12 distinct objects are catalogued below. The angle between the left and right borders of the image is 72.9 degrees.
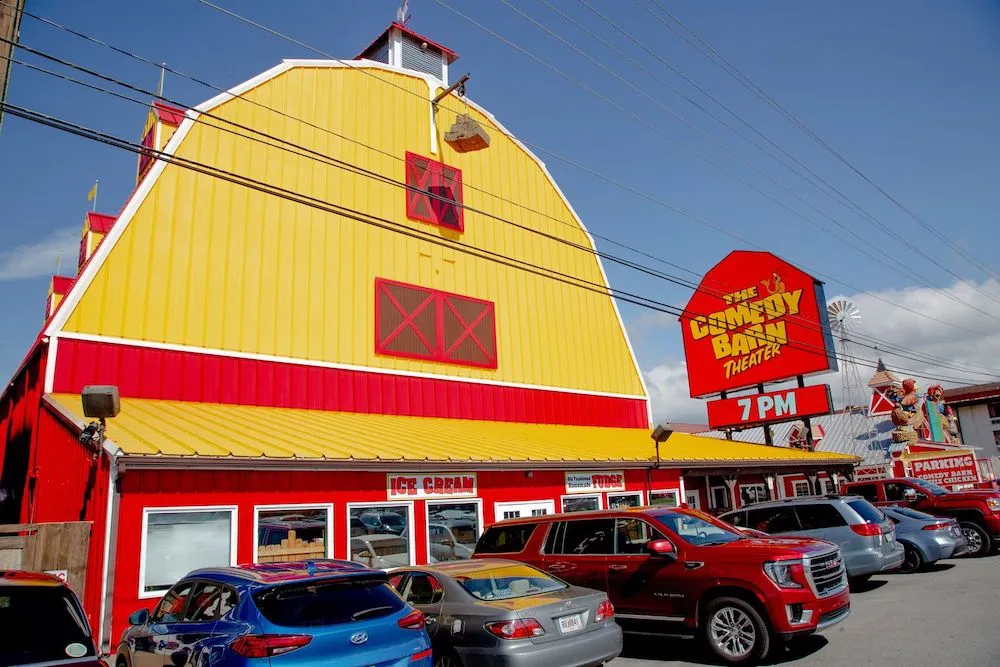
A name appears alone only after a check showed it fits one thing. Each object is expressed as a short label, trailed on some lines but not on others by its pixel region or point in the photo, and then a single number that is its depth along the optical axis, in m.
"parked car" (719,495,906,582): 12.43
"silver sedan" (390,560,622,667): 6.41
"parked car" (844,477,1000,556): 16.58
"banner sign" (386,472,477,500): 12.74
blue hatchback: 5.09
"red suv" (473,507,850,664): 7.88
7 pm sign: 24.52
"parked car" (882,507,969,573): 14.57
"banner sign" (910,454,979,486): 30.94
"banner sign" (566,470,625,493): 15.84
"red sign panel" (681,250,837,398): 24.86
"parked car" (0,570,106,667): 4.69
